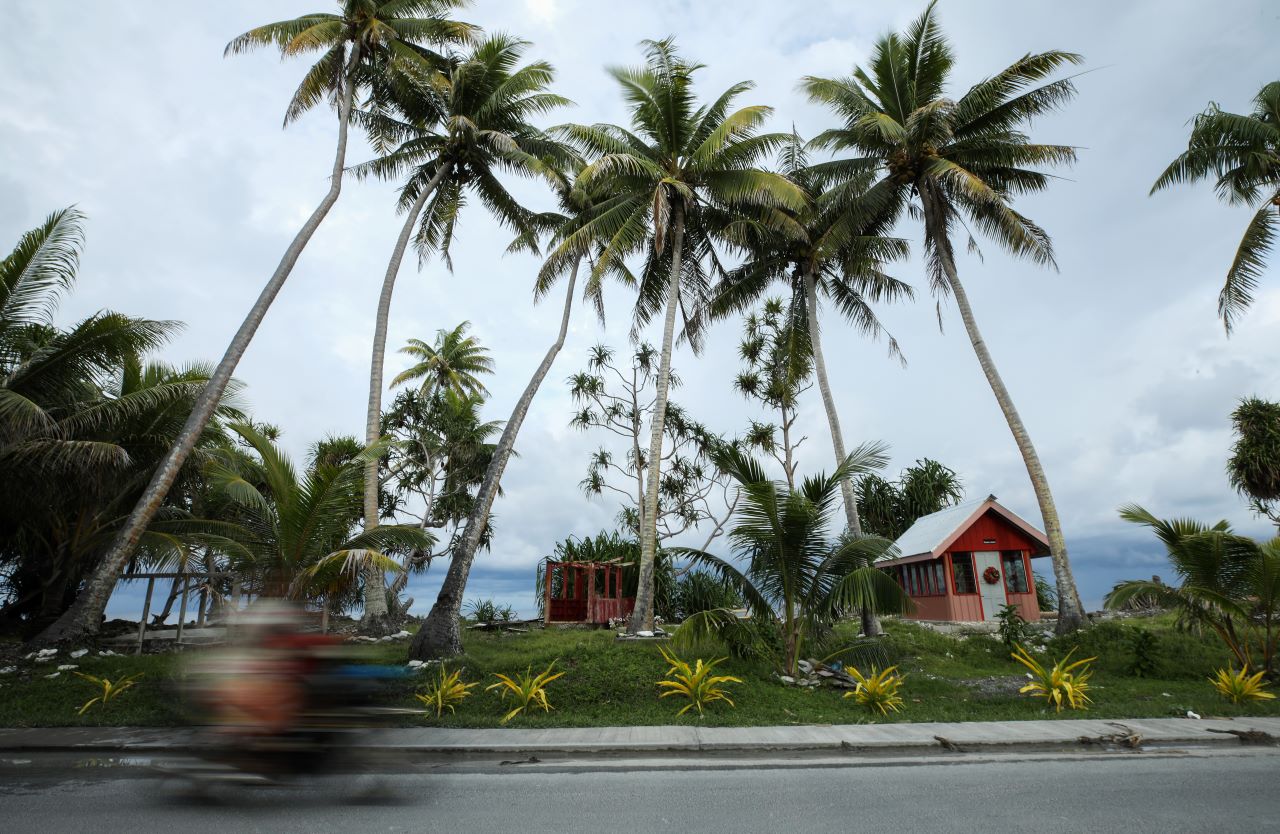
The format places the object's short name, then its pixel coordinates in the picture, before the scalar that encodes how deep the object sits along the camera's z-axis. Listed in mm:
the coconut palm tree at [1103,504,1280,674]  10789
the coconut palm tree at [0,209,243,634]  12680
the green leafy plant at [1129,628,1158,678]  12172
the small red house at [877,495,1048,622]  21078
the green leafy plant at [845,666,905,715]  9328
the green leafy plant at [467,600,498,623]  22672
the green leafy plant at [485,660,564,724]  9398
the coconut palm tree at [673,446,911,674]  10672
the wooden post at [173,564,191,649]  14945
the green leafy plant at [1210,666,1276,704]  9727
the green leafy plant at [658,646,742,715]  9508
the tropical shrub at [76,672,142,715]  9555
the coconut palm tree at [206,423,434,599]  10664
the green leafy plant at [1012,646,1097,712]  9500
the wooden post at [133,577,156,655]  14188
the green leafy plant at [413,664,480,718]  9461
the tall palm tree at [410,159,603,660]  12367
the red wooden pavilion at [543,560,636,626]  21266
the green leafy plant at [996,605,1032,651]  13984
